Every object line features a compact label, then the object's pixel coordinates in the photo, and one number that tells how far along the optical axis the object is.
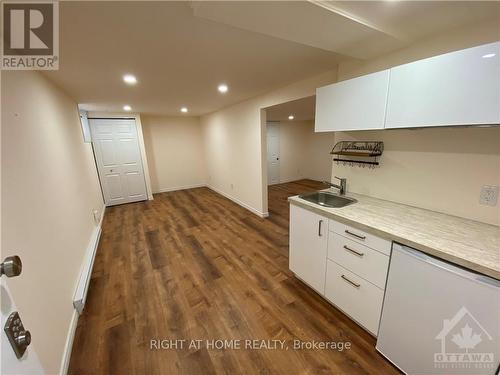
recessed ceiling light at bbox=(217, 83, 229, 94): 2.72
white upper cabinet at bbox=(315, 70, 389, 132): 1.48
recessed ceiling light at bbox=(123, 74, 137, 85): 2.20
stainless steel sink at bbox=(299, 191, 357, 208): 2.01
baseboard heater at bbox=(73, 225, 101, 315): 1.80
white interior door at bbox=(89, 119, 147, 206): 4.74
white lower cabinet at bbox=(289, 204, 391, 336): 1.40
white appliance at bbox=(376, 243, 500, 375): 0.95
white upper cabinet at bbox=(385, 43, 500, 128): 1.05
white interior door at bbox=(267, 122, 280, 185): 6.15
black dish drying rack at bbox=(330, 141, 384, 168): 1.84
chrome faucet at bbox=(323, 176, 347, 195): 2.11
